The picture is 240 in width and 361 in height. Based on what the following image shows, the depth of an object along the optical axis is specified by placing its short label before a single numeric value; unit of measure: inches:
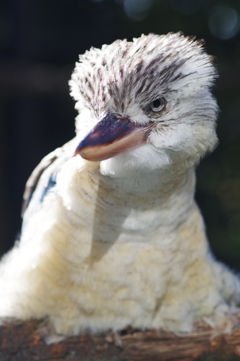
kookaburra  29.0
